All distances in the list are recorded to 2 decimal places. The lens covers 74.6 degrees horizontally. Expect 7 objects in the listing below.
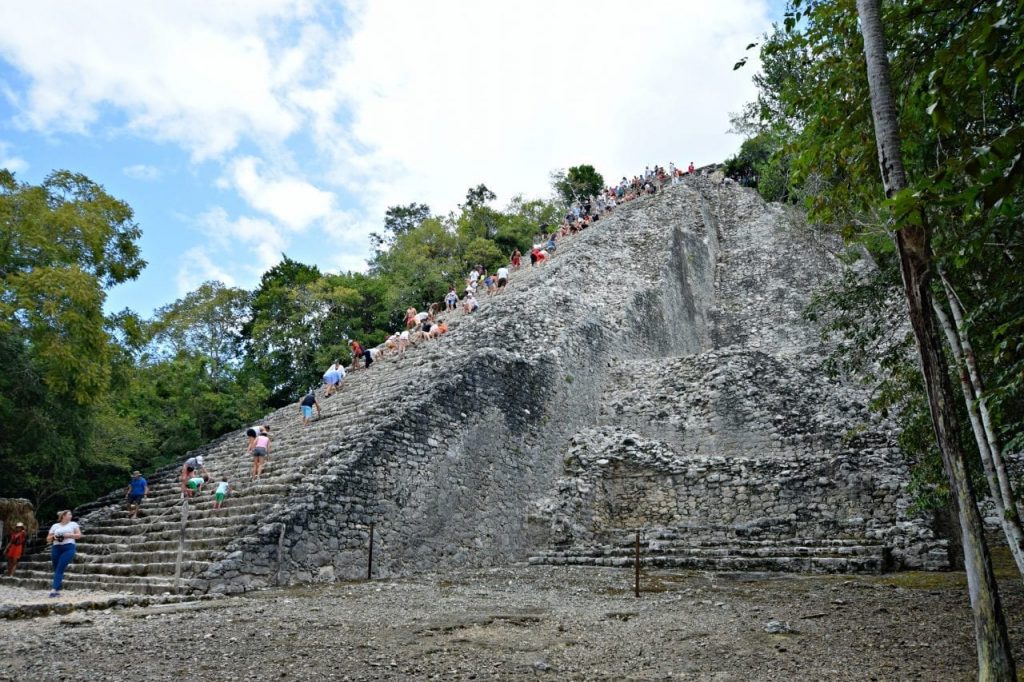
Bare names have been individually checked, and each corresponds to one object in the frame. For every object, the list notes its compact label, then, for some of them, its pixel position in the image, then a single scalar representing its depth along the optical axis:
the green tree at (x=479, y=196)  34.23
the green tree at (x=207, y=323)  24.36
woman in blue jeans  7.48
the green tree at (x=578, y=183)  36.66
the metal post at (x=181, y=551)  7.15
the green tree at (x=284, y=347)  21.61
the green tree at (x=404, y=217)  38.04
